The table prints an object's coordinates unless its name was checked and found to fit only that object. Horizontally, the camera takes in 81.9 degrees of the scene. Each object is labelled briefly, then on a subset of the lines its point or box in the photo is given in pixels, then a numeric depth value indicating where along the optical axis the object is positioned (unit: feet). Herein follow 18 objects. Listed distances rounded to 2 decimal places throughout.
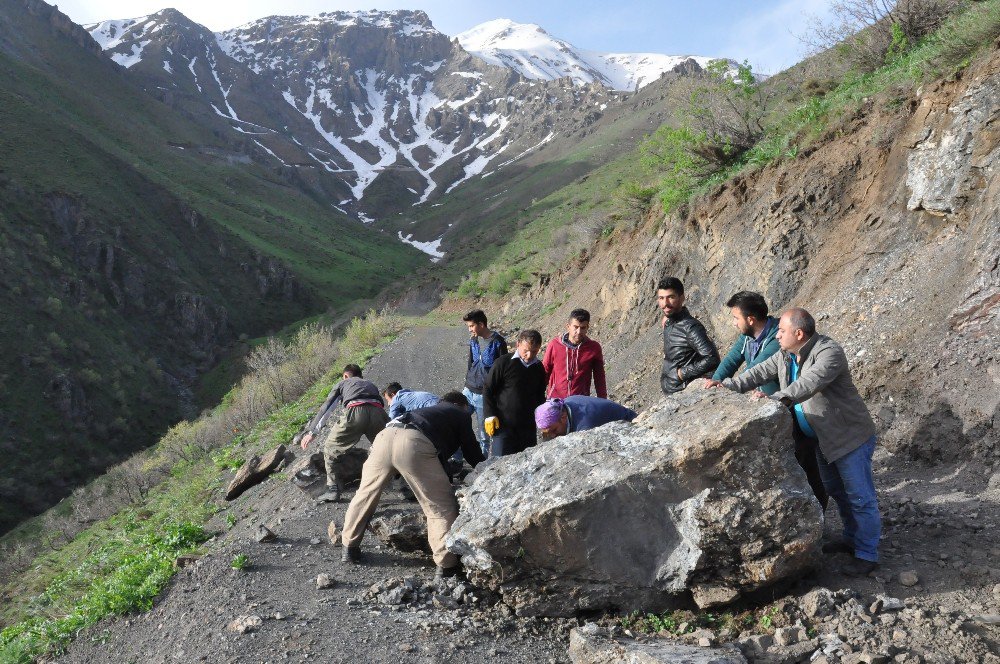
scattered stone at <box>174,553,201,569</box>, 18.40
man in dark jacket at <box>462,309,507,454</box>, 21.70
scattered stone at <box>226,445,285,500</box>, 29.94
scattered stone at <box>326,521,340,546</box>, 18.24
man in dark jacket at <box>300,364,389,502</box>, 22.21
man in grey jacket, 12.76
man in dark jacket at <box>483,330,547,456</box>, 17.90
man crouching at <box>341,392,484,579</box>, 15.38
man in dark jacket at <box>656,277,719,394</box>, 16.74
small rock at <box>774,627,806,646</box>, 11.35
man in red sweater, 18.75
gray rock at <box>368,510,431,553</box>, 16.76
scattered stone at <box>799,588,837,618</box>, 11.70
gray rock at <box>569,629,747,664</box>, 10.68
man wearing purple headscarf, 15.87
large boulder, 11.95
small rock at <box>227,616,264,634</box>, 13.99
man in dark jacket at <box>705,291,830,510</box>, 14.34
